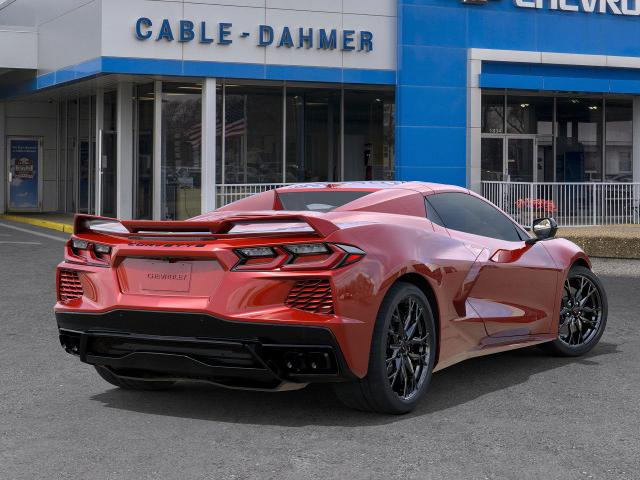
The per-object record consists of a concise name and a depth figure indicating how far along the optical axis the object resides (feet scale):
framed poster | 112.06
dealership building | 79.56
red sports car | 18.21
